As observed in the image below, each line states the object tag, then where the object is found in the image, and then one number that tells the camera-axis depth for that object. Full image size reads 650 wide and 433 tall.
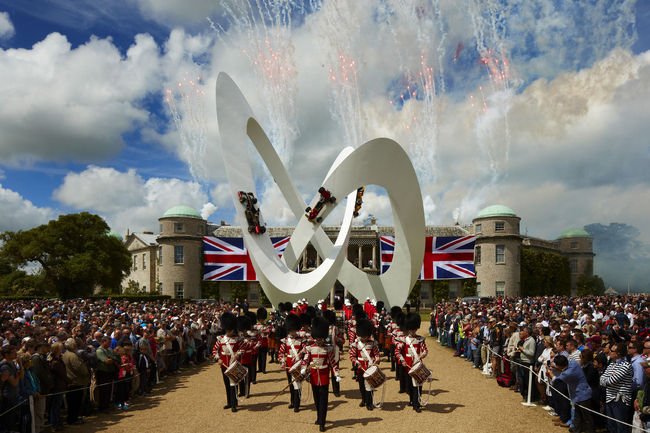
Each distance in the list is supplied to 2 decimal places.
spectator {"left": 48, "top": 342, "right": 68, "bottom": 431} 9.62
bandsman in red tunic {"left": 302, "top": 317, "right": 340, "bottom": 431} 9.90
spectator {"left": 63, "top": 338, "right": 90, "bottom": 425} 10.22
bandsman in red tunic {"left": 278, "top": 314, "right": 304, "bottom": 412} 11.15
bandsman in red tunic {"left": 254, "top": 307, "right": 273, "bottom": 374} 15.48
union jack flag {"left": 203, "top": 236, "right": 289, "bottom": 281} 50.06
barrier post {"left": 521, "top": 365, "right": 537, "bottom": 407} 11.64
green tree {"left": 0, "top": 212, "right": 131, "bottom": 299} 44.50
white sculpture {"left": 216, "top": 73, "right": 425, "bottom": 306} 22.33
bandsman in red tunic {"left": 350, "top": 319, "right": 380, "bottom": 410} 10.95
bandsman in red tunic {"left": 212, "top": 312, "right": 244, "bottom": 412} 11.30
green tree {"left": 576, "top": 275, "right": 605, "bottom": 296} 74.00
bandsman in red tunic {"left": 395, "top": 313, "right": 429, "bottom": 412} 11.11
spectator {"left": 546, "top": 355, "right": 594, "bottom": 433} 9.06
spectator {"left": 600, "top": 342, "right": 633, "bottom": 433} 8.27
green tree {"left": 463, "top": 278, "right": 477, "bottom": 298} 60.09
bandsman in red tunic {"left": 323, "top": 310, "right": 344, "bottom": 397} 10.94
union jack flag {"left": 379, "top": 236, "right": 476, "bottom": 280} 48.75
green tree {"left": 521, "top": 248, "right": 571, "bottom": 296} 66.56
